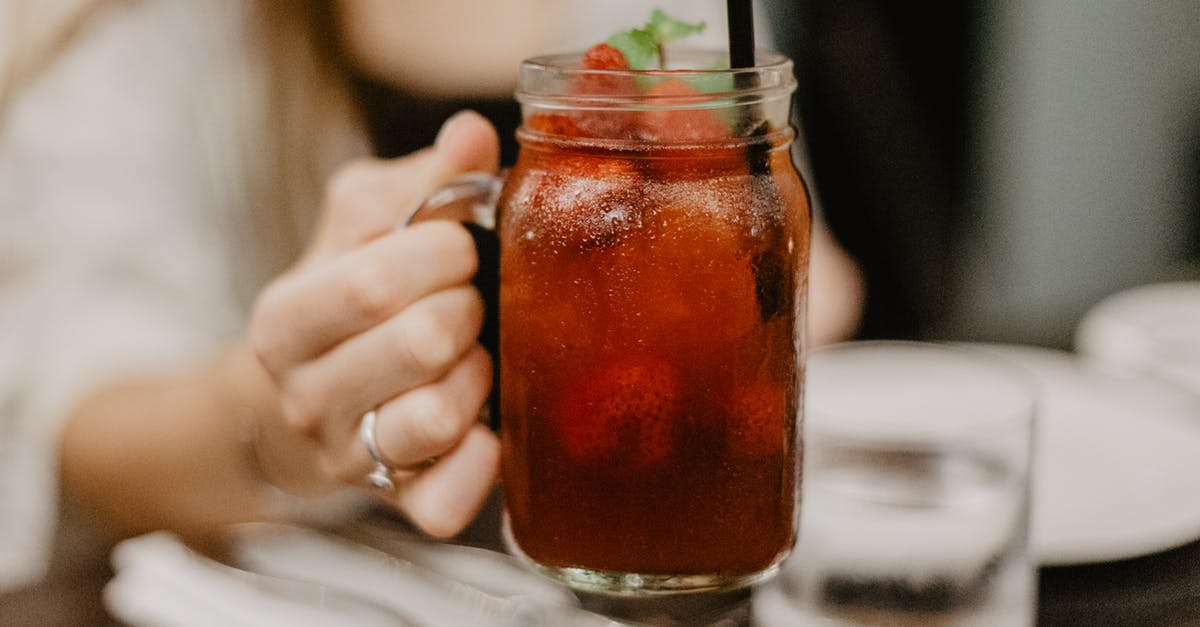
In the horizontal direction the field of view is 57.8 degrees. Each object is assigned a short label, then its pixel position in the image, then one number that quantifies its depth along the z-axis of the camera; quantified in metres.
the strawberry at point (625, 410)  0.57
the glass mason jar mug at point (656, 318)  0.56
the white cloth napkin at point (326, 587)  0.73
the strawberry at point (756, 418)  0.58
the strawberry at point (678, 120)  0.55
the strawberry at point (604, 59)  0.58
